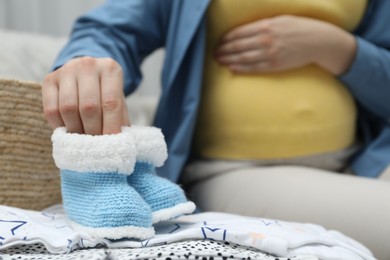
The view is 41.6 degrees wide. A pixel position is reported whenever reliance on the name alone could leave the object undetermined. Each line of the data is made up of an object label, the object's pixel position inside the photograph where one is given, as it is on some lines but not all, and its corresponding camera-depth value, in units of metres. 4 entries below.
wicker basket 0.62
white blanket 0.44
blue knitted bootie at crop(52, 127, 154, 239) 0.46
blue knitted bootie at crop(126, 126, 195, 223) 0.51
